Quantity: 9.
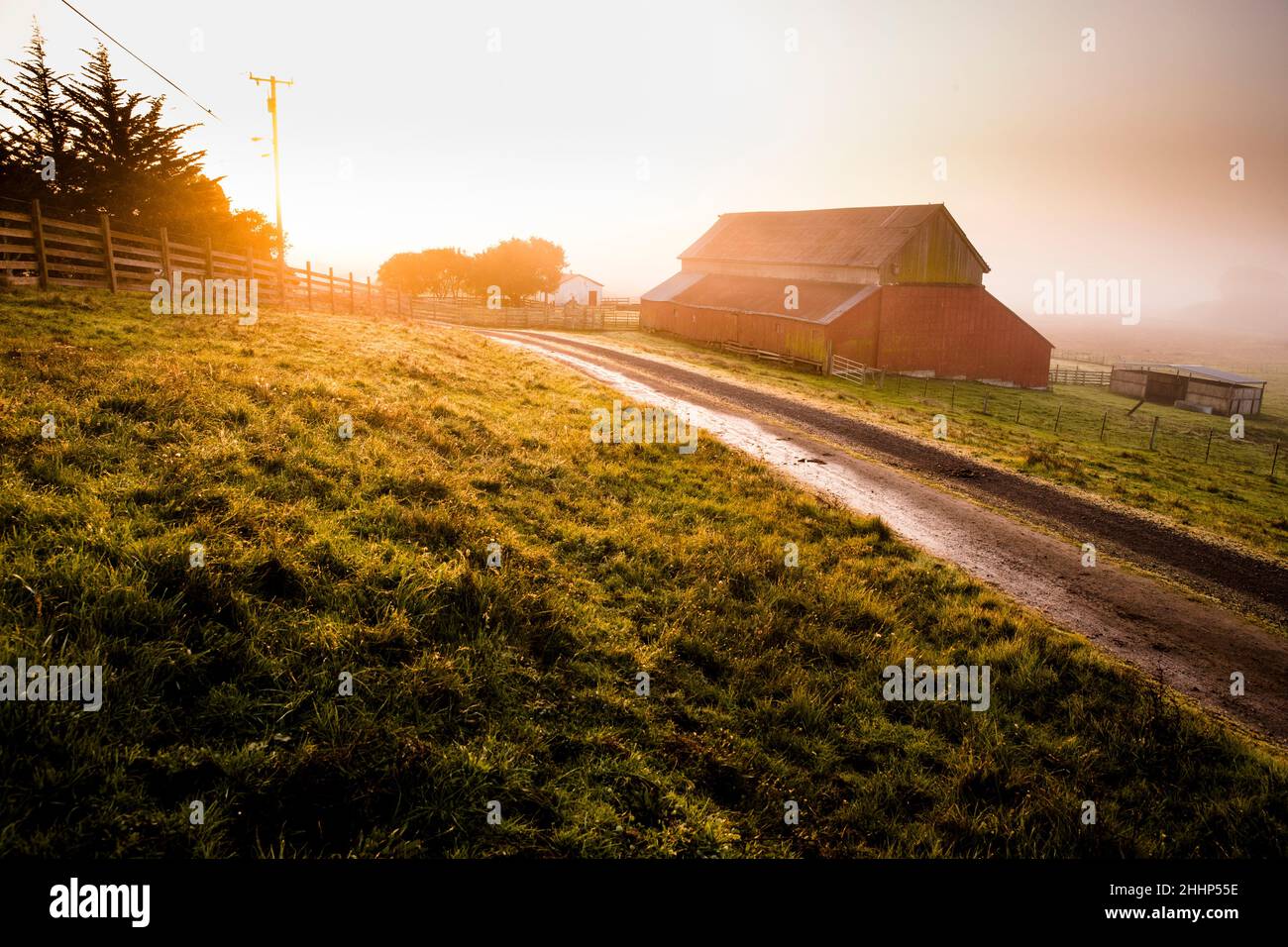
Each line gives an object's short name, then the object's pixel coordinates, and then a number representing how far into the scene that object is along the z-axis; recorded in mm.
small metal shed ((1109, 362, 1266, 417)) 51125
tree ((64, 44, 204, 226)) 26562
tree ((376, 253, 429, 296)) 93000
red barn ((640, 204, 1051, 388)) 42594
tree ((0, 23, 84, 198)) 23391
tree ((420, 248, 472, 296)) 90312
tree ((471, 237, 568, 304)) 81062
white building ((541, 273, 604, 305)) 89438
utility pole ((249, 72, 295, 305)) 33562
